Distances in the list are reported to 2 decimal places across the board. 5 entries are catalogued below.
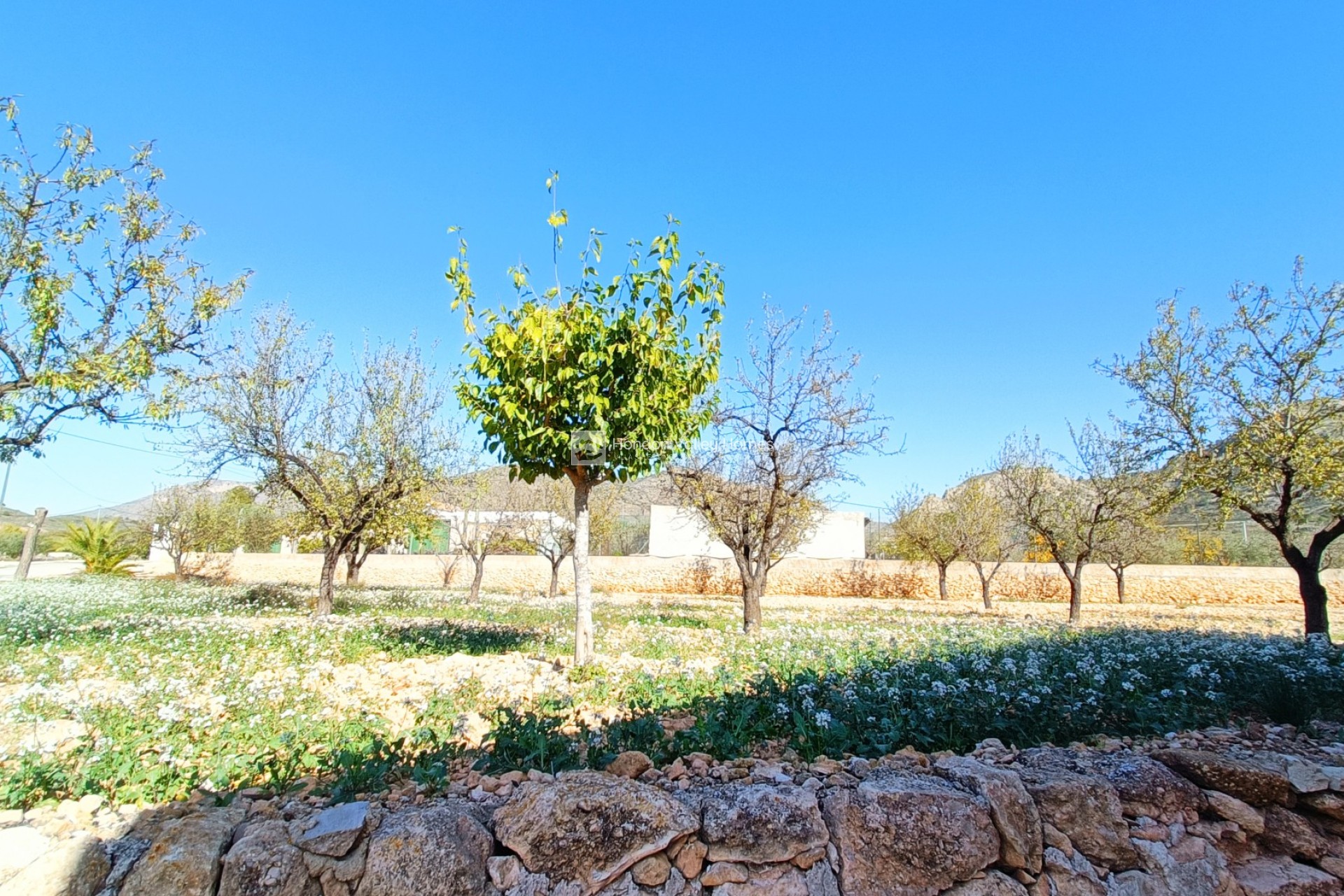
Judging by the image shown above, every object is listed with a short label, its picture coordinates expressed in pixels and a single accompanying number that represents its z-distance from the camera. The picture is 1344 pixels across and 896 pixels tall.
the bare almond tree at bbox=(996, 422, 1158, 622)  18.20
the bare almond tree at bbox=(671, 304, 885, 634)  11.81
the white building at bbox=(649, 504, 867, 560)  34.66
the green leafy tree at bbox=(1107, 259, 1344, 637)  10.04
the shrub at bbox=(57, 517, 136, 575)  30.55
